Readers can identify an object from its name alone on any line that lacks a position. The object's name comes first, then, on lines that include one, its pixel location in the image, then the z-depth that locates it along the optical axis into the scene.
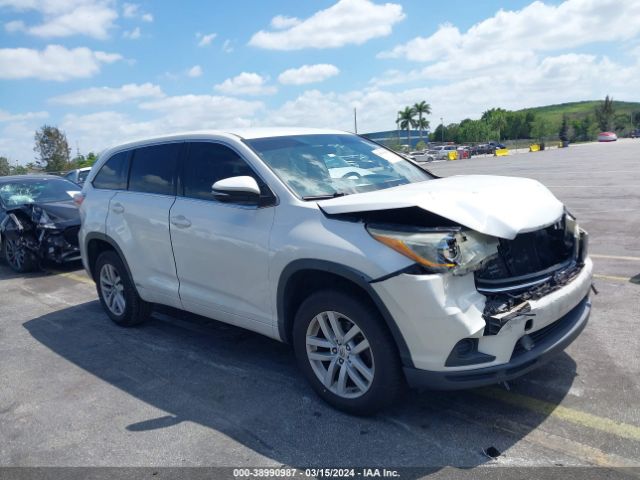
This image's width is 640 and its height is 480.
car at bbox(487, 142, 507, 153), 60.52
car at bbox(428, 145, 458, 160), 58.83
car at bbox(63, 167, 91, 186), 17.42
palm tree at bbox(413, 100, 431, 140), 115.06
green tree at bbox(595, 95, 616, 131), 122.00
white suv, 2.95
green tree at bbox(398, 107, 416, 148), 113.25
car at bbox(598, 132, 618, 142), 86.50
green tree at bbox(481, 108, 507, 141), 133.29
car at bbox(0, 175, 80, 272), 8.52
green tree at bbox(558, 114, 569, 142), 105.22
